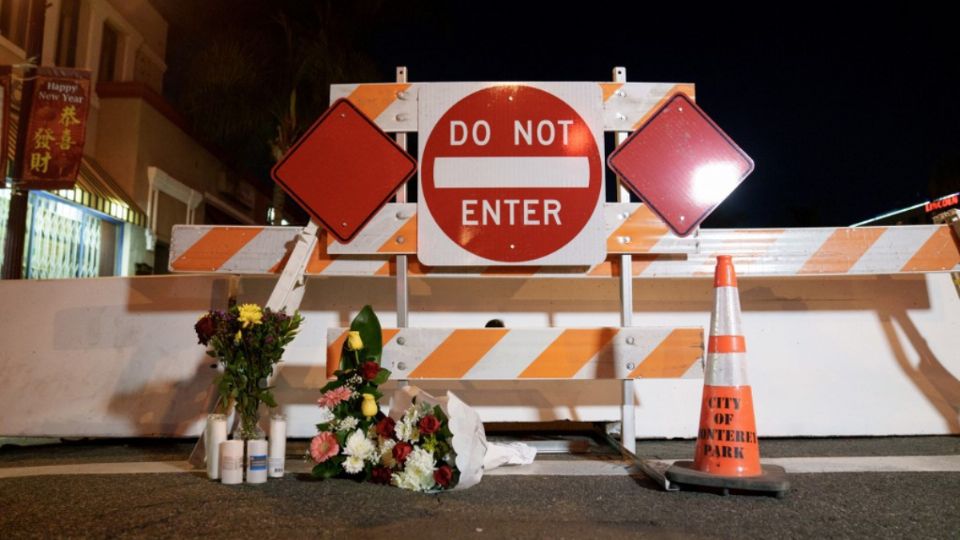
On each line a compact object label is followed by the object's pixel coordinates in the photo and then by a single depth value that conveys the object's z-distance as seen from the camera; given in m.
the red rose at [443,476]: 3.16
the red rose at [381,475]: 3.37
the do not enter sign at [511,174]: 4.10
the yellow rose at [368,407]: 3.53
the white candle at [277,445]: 3.52
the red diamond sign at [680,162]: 3.99
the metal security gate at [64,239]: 13.66
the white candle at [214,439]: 3.46
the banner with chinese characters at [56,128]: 11.73
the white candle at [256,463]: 3.38
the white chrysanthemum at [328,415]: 3.58
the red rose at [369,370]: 3.62
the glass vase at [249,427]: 3.55
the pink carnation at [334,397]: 3.56
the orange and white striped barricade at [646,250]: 4.14
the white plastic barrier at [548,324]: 4.87
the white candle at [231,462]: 3.37
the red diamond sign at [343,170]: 4.07
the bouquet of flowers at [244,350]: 3.59
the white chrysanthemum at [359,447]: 3.41
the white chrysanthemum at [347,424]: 3.51
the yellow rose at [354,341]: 3.69
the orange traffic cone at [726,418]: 3.16
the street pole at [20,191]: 10.04
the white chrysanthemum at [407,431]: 3.34
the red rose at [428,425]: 3.26
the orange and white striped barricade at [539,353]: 3.96
